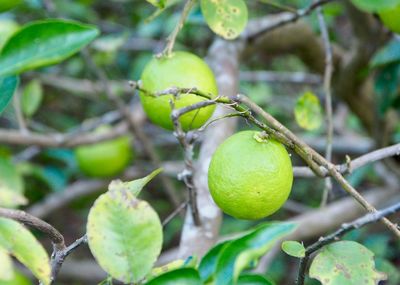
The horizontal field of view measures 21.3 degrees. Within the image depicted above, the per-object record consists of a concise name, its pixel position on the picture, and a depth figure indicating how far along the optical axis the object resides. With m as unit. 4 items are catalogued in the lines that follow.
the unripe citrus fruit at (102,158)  1.46
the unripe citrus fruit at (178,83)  0.69
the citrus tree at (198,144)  0.58
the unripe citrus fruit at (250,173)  0.63
